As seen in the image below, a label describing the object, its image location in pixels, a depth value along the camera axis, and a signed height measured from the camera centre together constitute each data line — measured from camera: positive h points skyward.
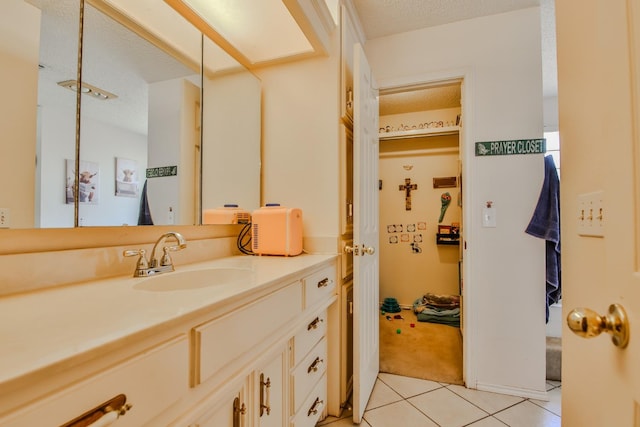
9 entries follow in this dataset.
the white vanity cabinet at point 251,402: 0.71 -0.55
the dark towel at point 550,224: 1.73 -0.03
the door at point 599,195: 0.45 +0.05
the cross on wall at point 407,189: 3.69 +0.39
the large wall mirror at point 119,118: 0.84 +0.40
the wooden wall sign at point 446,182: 3.53 +0.47
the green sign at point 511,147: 1.84 +0.48
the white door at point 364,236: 1.51 -0.10
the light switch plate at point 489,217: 1.91 +0.01
